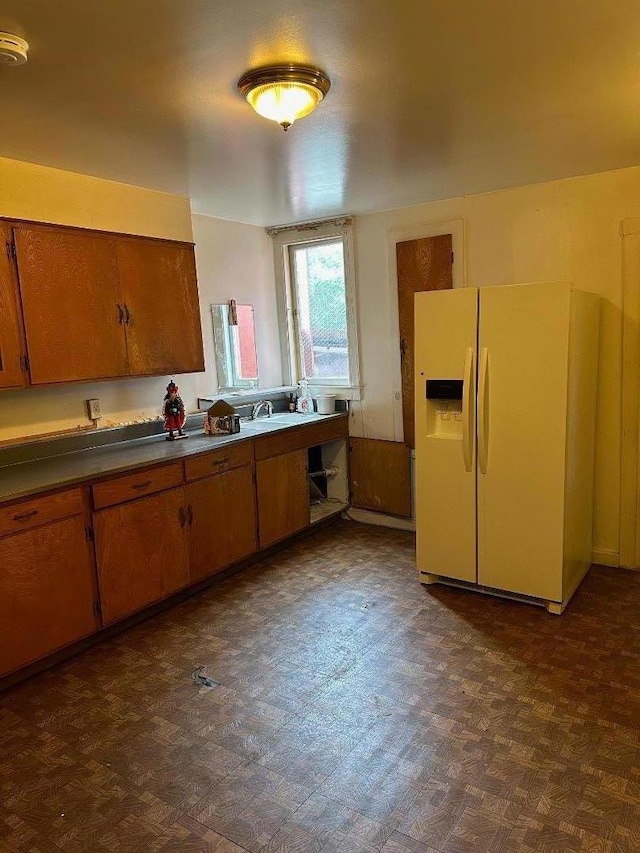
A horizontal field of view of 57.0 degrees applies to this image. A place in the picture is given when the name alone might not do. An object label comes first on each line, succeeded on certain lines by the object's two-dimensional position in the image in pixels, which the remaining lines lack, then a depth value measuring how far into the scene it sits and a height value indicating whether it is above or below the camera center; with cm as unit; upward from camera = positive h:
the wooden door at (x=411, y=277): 413 +37
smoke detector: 172 +89
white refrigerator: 298 -58
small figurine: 371 -42
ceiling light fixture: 201 +87
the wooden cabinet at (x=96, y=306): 279 +22
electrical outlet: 339 -36
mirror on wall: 442 -4
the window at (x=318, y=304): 466 +25
